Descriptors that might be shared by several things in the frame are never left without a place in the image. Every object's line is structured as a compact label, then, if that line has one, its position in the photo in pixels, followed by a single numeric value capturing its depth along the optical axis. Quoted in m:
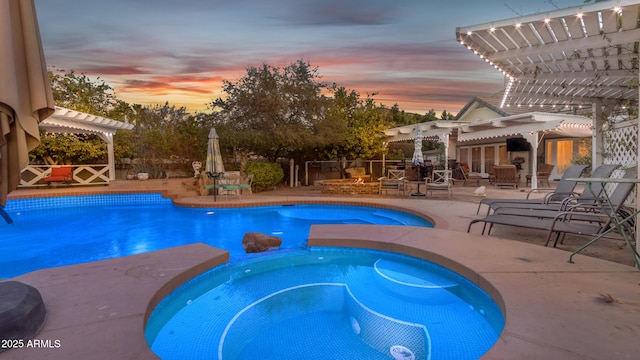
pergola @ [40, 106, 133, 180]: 11.38
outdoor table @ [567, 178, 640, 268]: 2.88
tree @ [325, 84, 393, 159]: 14.79
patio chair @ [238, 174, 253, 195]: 12.57
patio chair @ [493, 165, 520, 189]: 11.97
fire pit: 12.29
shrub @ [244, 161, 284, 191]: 13.41
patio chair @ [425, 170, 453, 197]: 10.03
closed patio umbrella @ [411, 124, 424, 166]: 12.03
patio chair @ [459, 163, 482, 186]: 14.04
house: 11.62
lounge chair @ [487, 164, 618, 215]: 5.05
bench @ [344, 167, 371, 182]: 15.56
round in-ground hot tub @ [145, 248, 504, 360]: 2.74
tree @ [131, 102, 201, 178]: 16.06
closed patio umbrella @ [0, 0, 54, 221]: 2.01
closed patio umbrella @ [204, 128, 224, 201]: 10.88
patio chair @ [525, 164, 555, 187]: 12.69
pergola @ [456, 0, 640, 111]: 4.59
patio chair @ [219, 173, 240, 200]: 11.86
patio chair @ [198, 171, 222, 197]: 12.16
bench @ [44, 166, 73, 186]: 13.19
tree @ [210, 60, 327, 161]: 13.20
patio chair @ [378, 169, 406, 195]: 11.03
